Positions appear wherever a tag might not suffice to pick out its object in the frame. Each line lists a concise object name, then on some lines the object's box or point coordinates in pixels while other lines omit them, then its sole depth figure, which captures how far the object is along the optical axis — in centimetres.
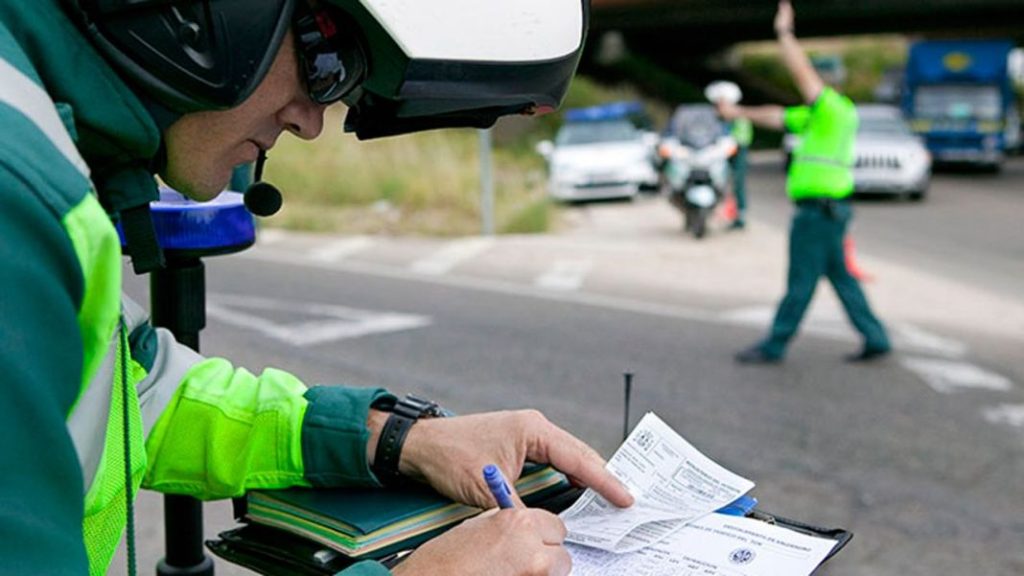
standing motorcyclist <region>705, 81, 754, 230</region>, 1617
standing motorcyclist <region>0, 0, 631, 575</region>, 93
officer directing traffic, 773
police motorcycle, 1490
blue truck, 2497
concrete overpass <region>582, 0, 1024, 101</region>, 3444
